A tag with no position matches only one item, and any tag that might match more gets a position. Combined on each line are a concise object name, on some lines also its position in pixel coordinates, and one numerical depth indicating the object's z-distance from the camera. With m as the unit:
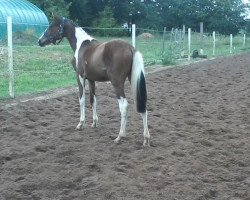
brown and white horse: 5.73
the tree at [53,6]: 39.34
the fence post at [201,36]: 24.59
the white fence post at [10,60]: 9.07
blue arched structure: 27.07
